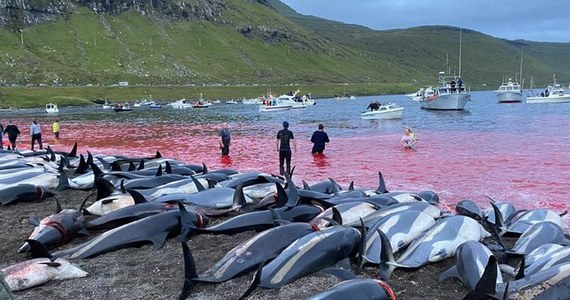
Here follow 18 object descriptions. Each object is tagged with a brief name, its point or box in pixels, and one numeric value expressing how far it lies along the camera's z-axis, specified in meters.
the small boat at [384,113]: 68.01
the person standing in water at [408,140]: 35.81
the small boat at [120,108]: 102.44
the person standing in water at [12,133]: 35.47
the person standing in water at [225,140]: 31.00
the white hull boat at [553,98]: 110.19
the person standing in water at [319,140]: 29.73
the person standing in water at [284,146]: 23.91
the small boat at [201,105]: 121.00
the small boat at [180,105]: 120.50
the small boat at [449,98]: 87.06
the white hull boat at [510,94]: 120.31
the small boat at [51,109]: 98.88
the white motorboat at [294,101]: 105.84
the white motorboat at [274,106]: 100.19
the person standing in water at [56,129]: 42.36
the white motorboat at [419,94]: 120.78
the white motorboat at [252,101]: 145.10
